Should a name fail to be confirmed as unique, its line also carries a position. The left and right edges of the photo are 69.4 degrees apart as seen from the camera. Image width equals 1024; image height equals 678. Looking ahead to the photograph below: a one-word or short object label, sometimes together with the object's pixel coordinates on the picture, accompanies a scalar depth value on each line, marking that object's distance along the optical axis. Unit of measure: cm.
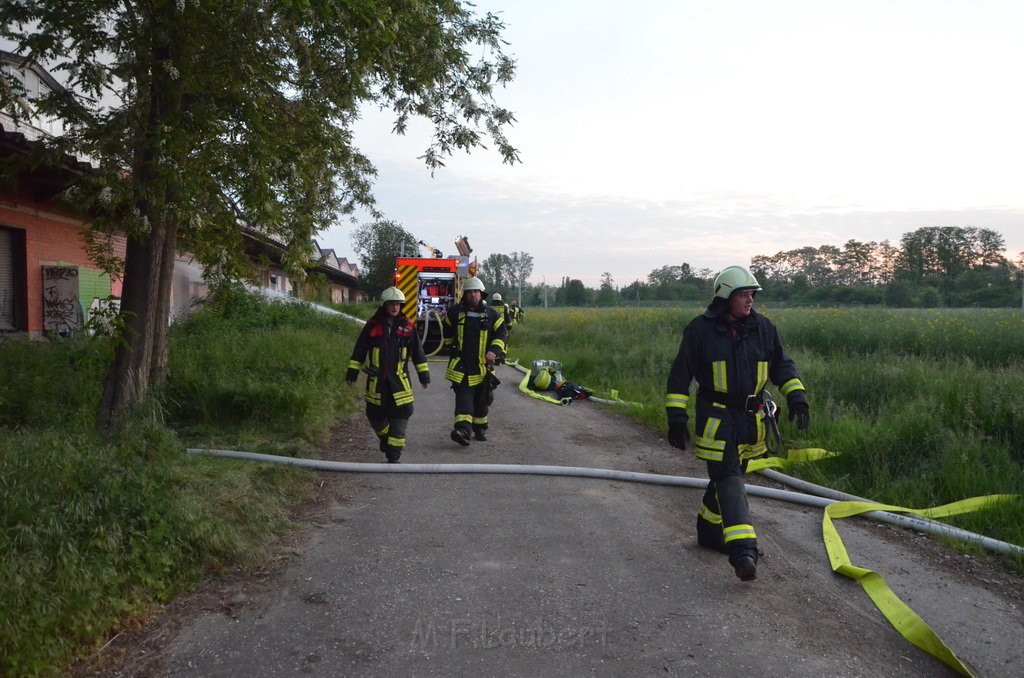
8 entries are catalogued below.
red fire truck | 2012
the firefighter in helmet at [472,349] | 795
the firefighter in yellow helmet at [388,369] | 704
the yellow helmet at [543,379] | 1298
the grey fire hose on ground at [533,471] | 601
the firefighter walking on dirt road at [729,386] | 436
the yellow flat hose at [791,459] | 698
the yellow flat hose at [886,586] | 340
